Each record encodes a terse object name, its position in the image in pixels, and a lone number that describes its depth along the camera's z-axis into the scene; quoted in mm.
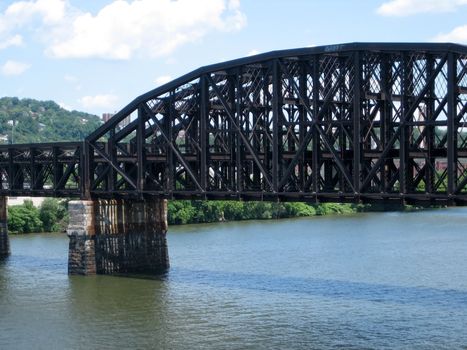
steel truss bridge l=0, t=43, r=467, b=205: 54219
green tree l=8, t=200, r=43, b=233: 115375
